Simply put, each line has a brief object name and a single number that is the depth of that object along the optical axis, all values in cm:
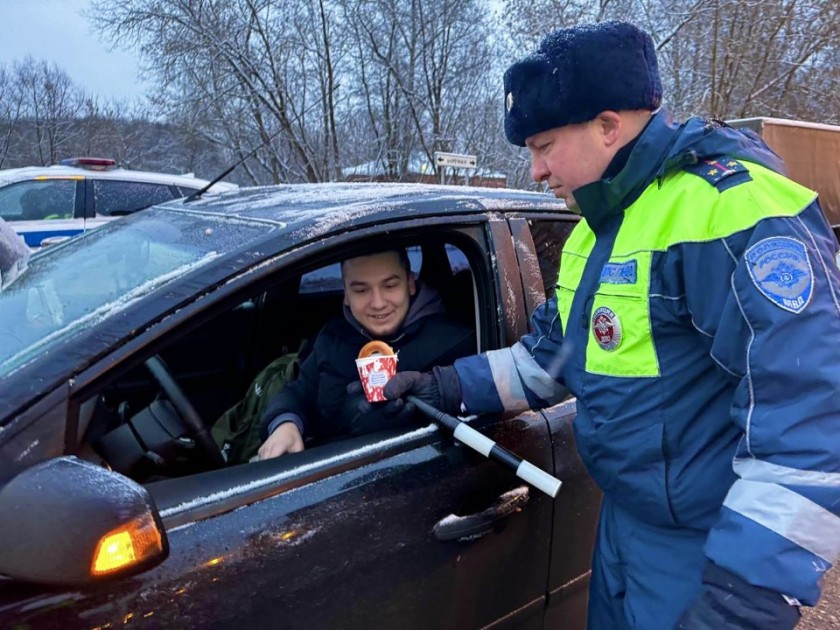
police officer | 101
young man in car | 192
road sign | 645
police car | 662
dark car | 104
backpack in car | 211
